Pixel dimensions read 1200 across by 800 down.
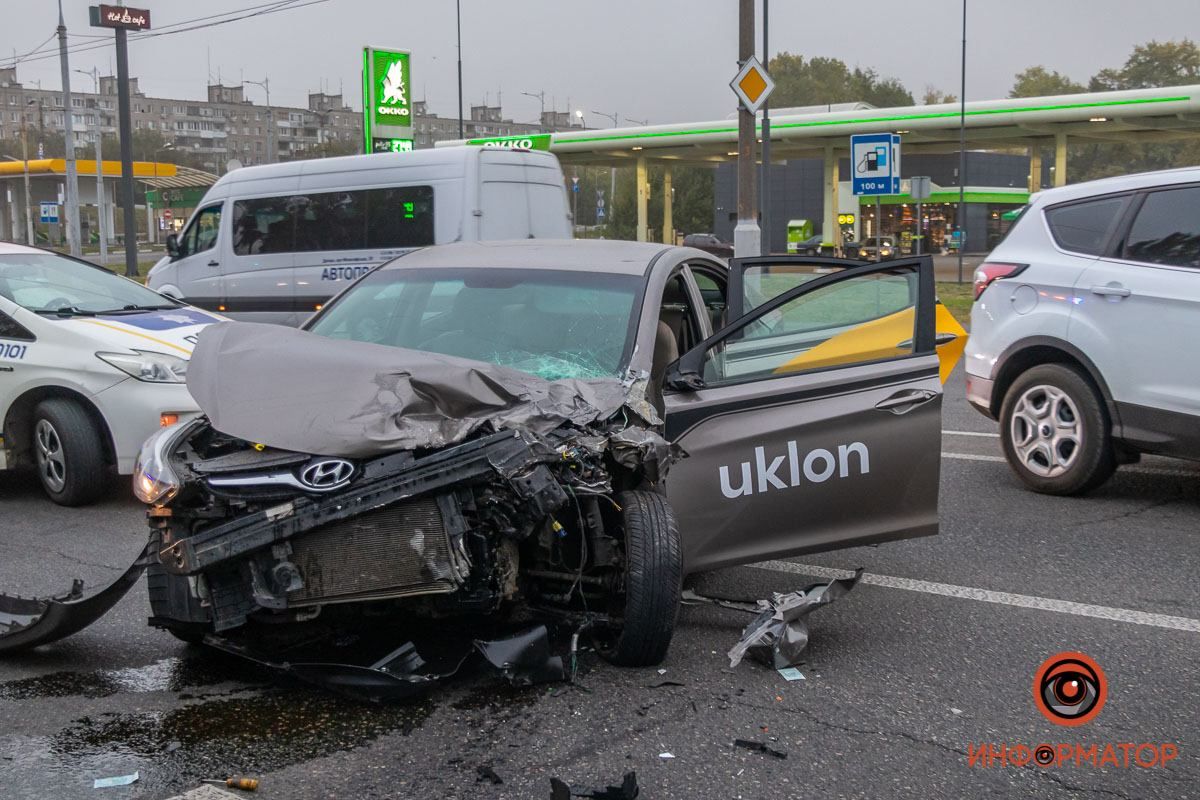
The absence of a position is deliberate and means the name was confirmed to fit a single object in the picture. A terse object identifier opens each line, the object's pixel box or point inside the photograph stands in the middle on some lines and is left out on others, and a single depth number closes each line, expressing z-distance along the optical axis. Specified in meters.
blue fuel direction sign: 18.55
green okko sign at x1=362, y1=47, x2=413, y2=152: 31.67
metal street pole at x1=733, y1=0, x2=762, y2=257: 17.41
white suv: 6.36
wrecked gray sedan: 3.70
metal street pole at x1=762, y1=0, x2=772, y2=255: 25.53
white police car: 6.90
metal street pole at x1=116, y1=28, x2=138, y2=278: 25.40
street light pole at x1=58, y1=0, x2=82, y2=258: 31.08
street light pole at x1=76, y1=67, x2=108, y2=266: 36.59
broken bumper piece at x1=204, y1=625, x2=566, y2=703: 3.88
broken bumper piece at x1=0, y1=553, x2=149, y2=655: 4.29
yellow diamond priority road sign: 16.33
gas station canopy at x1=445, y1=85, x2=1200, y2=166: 36.41
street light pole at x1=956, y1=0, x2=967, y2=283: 29.96
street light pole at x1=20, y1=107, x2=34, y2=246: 47.56
